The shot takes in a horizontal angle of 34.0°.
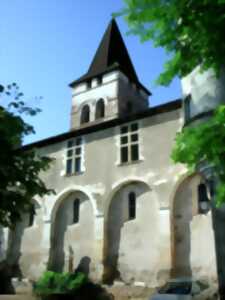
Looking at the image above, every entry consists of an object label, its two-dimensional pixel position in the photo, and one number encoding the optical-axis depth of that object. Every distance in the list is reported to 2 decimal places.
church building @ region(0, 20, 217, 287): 17.23
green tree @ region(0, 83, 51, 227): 9.52
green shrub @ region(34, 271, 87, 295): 17.84
